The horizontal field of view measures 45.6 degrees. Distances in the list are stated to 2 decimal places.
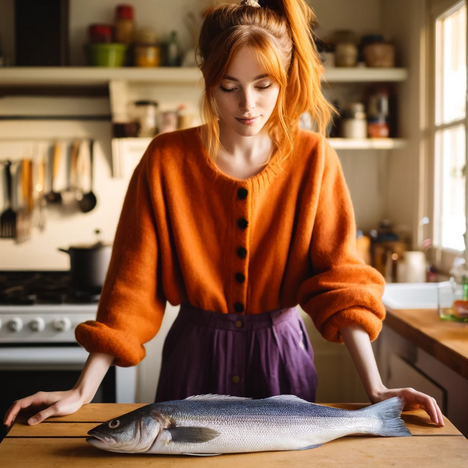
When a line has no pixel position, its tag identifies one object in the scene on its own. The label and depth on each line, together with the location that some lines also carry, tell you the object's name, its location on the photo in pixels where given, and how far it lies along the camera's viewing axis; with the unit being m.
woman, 1.07
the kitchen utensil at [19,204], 2.68
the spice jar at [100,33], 2.52
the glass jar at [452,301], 1.49
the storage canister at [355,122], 2.50
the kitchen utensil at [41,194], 2.67
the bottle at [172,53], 2.52
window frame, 2.22
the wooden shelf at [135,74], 2.39
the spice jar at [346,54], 2.50
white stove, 1.85
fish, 0.78
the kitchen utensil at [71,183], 2.65
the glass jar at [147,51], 2.48
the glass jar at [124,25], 2.56
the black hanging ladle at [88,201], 2.70
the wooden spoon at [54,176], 2.64
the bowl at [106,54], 2.46
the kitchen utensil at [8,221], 2.67
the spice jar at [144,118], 2.49
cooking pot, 2.07
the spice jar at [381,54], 2.46
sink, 2.00
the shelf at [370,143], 2.46
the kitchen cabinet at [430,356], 1.27
